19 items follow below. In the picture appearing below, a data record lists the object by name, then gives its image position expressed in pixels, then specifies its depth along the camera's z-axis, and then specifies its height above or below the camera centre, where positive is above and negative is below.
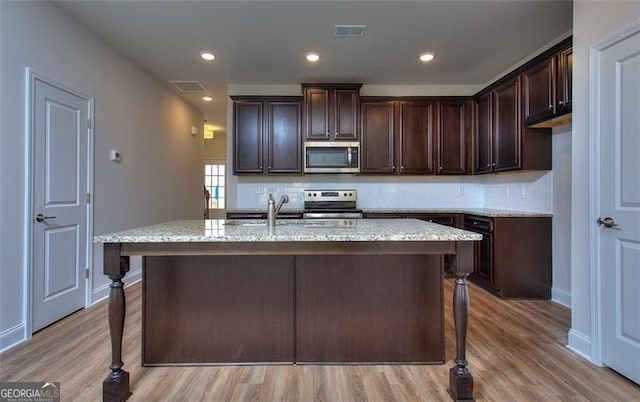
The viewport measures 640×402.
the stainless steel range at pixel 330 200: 4.48 +0.05
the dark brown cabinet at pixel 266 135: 4.38 +0.89
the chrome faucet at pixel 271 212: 2.24 -0.06
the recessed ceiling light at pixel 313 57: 3.65 +1.61
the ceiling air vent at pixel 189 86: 4.64 +1.67
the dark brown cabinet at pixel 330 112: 4.32 +1.18
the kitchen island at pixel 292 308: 2.10 -0.66
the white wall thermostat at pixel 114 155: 3.59 +0.52
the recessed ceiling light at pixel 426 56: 3.68 +1.63
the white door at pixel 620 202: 1.93 +0.01
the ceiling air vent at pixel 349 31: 3.07 +1.60
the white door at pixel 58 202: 2.62 +0.01
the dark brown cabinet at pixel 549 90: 2.84 +1.04
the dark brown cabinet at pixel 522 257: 3.47 -0.55
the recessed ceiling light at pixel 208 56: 3.64 +1.62
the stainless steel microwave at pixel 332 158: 4.33 +0.59
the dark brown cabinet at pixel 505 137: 3.46 +0.74
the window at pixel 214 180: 8.91 +0.62
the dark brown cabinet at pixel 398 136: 4.43 +0.89
